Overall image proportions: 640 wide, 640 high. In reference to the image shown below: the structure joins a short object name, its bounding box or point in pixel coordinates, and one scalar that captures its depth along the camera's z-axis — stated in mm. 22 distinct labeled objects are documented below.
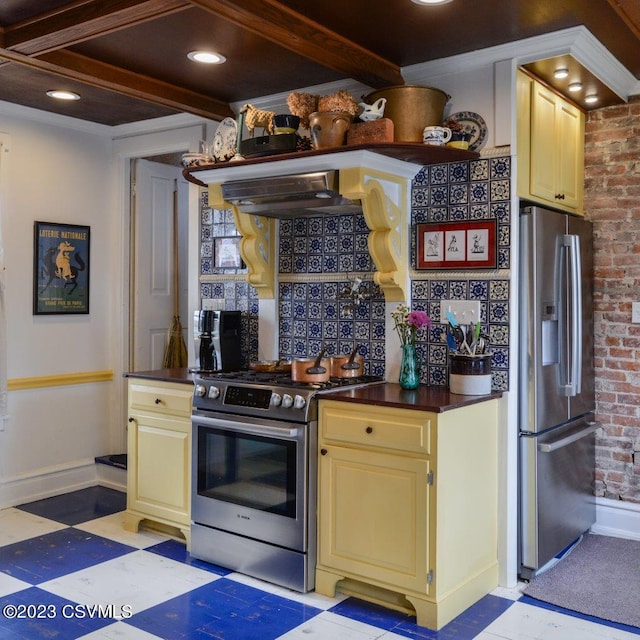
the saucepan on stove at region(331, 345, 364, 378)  3379
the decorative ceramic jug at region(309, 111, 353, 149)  3102
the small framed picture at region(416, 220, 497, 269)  3145
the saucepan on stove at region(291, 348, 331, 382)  3176
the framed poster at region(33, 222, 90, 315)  4324
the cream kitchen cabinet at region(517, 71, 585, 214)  3184
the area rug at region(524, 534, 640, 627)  2838
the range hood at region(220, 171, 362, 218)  3090
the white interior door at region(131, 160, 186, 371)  4820
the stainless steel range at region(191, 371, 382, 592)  2988
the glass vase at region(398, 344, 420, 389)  3176
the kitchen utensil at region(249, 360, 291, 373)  3590
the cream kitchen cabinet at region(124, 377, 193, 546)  3502
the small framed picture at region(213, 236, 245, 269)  4031
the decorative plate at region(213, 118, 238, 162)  3610
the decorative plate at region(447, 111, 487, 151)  3168
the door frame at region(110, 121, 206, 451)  4543
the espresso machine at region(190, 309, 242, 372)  3744
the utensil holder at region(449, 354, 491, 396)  2994
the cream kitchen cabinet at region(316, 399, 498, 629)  2703
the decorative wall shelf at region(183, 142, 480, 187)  2969
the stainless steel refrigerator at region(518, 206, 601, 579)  3133
